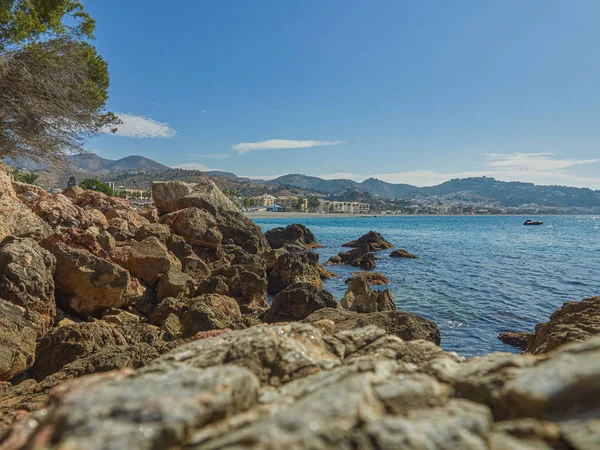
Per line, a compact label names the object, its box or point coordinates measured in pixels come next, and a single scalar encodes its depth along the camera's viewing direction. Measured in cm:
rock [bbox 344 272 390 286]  2006
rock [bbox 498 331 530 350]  1074
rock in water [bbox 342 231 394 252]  3766
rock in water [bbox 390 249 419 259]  3206
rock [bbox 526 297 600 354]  539
